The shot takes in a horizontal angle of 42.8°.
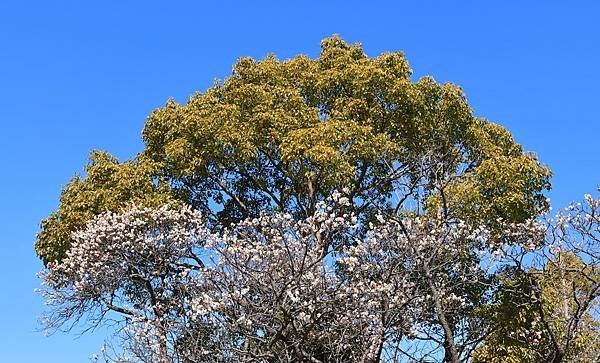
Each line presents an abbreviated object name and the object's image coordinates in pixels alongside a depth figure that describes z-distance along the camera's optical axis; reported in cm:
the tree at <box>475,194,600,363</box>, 1085
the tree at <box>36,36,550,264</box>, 1196
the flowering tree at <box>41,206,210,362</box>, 1178
